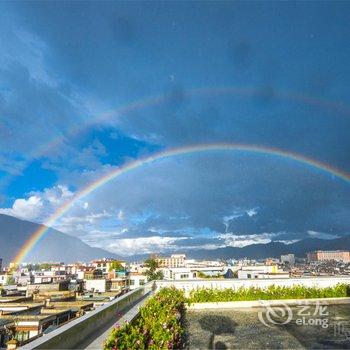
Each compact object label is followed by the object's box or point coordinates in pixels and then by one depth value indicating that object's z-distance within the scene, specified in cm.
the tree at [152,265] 9461
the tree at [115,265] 17725
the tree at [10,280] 12552
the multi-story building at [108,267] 18210
